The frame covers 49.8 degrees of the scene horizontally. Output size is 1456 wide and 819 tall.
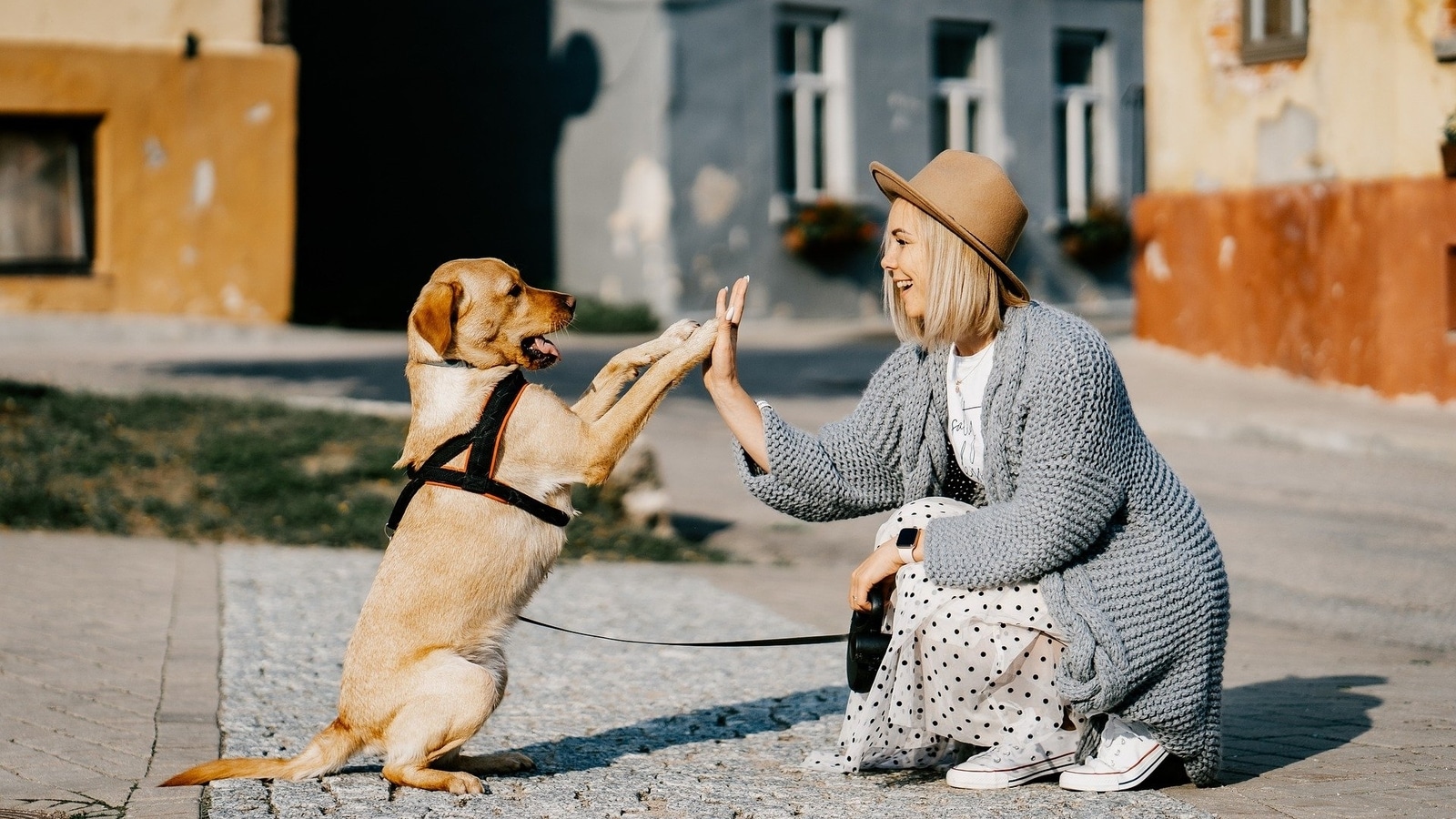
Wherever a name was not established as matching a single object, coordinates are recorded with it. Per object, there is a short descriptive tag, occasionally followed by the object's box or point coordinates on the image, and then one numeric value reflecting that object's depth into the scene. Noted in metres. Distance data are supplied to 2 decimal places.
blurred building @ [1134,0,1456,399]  11.33
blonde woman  3.91
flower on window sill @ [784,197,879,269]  20.52
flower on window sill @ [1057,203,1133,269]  22.91
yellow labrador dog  4.10
